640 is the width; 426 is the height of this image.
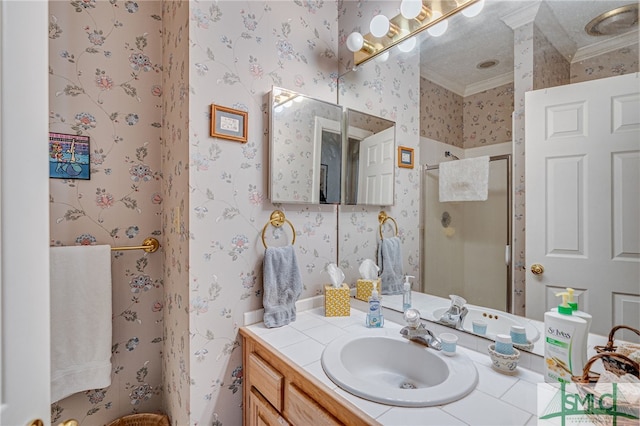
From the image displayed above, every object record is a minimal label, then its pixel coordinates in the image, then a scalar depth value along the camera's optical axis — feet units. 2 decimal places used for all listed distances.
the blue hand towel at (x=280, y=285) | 4.08
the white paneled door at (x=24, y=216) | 1.86
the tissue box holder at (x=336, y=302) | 4.45
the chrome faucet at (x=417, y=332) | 3.36
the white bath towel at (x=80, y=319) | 3.85
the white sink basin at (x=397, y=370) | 2.47
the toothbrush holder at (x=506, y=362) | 2.84
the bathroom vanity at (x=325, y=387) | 2.31
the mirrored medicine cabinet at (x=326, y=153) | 4.35
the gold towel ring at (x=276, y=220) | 4.30
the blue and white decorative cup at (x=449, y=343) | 3.17
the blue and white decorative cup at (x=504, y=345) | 2.90
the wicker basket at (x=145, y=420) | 4.42
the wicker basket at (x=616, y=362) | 2.14
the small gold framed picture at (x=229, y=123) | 3.82
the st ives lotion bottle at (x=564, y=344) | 2.46
